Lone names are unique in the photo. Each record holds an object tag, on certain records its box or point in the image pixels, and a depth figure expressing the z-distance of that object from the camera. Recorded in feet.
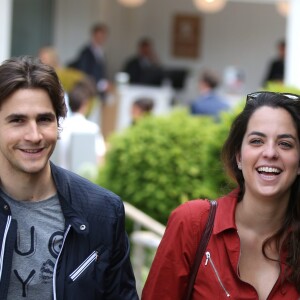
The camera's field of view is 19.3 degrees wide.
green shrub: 22.62
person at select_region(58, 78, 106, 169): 26.04
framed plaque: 71.20
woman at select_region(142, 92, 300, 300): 11.18
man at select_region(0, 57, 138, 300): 10.46
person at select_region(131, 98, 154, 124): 35.73
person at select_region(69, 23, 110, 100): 56.49
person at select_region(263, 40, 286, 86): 59.47
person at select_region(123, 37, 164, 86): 60.39
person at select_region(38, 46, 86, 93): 43.96
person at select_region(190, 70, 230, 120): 40.19
